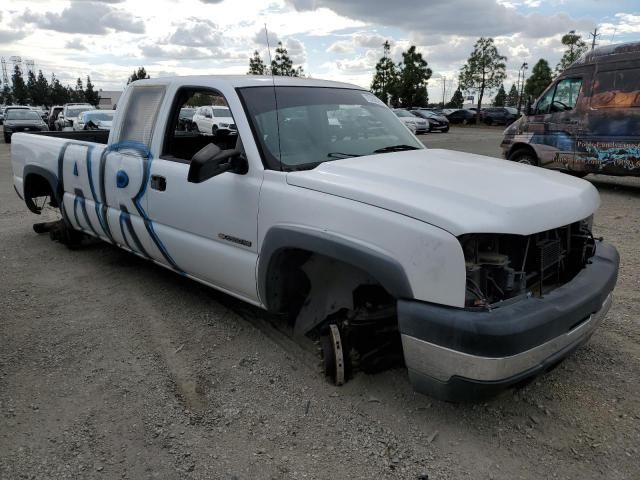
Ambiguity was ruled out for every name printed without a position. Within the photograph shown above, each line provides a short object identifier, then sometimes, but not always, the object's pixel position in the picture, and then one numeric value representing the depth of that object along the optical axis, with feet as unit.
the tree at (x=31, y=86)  280.51
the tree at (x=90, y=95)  250.78
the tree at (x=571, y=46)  138.41
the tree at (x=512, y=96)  226.79
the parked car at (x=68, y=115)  80.23
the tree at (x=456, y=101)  238.27
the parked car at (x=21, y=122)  79.92
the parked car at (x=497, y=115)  130.00
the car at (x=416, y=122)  84.35
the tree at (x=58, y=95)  275.80
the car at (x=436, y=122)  101.24
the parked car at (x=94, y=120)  59.82
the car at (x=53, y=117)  90.02
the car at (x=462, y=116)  141.18
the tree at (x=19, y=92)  276.82
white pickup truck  8.18
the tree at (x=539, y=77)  166.30
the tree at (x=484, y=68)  146.30
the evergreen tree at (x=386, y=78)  151.64
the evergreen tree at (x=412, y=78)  150.20
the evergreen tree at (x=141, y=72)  188.07
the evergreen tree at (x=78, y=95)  286.77
